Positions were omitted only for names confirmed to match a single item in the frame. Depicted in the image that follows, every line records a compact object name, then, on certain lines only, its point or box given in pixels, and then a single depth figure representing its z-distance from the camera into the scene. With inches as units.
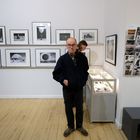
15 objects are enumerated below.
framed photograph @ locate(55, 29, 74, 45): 169.8
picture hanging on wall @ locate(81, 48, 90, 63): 171.7
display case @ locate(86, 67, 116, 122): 123.3
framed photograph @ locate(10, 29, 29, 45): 170.1
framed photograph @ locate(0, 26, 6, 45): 169.6
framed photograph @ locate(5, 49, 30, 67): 174.2
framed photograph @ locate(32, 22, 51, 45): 168.9
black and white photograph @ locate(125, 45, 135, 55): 106.8
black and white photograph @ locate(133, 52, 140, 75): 107.3
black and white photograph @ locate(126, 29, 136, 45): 105.4
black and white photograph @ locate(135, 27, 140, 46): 105.4
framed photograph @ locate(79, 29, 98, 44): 169.9
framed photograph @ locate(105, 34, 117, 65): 126.6
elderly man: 104.4
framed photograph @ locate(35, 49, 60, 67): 173.5
